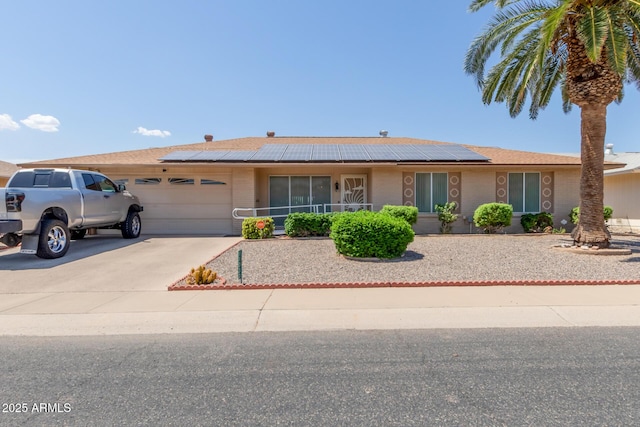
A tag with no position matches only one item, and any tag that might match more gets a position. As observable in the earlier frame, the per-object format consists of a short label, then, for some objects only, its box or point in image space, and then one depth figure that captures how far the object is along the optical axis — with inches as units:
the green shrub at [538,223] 554.3
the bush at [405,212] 496.7
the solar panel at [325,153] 563.9
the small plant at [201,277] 269.9
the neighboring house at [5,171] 889.8
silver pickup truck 339.9
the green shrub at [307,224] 493.7
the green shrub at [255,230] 492.4
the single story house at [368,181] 567.8
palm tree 337.4
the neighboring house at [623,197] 676.7
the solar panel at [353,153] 570.6
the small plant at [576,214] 544.4
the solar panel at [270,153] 562.3
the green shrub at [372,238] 342.6
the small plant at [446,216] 561.0
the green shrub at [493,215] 526.9
